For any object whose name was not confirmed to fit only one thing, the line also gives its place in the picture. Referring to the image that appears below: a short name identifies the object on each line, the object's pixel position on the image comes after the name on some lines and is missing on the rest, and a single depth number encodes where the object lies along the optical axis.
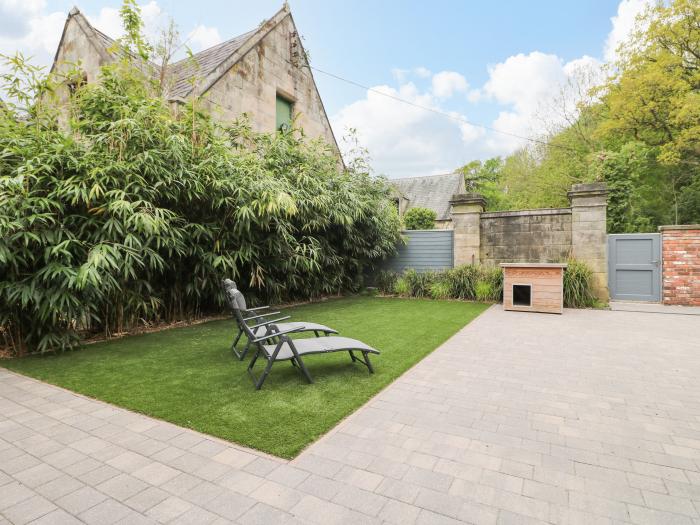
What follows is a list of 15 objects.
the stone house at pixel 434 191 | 24.06
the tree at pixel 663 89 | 13.96
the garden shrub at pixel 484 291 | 8.40
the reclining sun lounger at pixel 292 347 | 3.09
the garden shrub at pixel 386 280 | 9.91
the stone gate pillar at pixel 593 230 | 7.64
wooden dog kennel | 7.04
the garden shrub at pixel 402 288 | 9.42
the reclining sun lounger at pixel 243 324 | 3.44
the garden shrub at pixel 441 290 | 8.91
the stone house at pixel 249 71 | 8.62
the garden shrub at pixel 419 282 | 9.26
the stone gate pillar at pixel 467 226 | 8.93
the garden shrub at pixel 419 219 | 19.38
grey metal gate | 7.88
